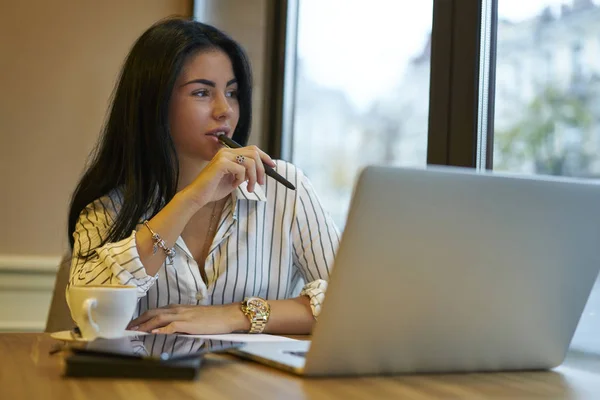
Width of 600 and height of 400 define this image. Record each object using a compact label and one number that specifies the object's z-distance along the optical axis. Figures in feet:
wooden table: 2.49
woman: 5.06
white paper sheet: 3.72
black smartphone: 2.82
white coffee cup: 3.16
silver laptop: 2.60
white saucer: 3.31
